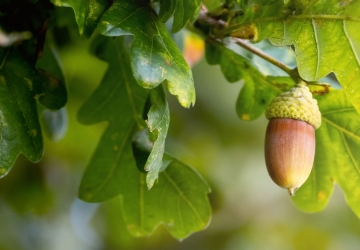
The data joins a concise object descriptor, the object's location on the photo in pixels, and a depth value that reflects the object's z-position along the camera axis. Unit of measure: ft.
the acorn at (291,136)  1.29
